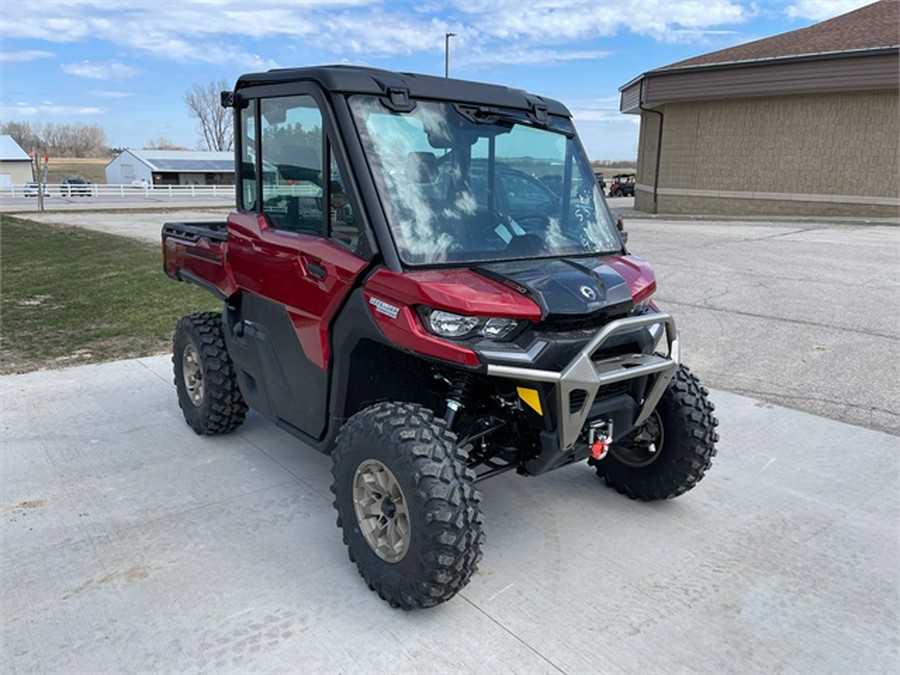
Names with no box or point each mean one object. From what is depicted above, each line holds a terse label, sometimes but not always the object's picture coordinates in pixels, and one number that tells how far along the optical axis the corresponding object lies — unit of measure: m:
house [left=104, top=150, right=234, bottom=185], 64.19
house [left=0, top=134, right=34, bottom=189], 62.69
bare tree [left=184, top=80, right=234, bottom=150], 84.06
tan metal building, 20.61
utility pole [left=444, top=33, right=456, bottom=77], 30.95
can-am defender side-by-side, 2.68
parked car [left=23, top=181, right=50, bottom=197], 42.75
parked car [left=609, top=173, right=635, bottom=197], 42.22
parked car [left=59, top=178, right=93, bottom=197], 43.34
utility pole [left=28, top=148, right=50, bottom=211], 27.44
